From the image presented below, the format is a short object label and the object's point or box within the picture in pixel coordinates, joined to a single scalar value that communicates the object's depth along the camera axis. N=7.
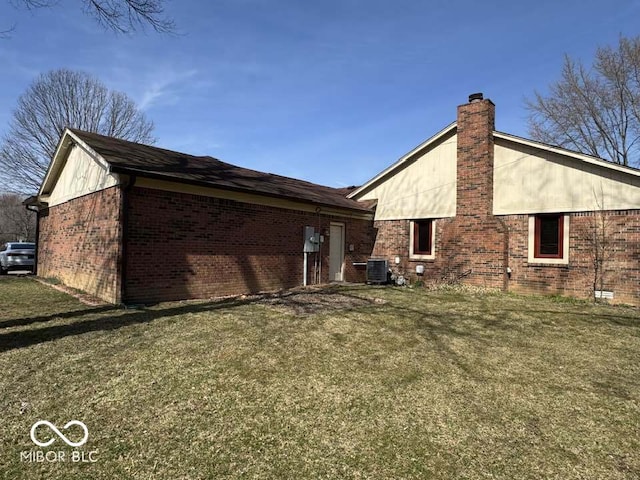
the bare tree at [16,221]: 40.19
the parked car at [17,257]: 17.50
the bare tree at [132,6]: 7.61
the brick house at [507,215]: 9.88
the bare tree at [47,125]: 28.47
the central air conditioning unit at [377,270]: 13.55
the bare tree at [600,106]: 22.88
